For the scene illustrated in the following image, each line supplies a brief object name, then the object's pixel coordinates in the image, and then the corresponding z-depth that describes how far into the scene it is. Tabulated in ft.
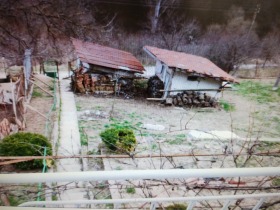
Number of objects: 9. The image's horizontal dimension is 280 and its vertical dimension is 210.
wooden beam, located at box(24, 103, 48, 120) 24.05
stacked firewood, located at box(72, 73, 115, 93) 34.35
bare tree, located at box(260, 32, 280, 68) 49.70
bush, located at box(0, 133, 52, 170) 15.06
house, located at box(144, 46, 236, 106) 33.91
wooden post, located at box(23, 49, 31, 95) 29.50
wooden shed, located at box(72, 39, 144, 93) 34.37
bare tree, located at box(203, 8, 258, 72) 47.98
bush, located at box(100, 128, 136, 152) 17.95
